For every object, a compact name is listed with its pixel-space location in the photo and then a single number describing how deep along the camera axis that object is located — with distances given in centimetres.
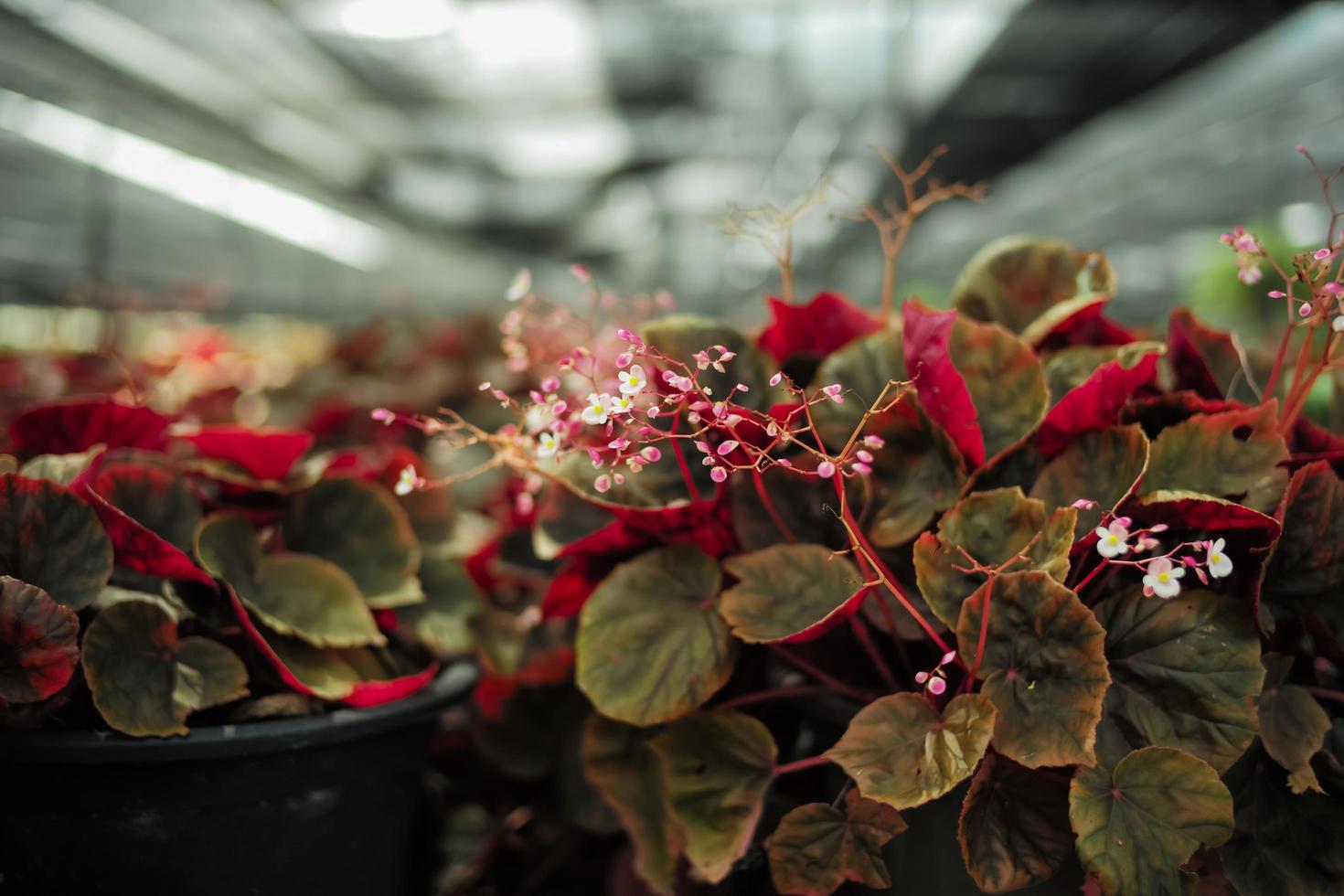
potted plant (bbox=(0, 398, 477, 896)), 62
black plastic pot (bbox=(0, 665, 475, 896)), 62
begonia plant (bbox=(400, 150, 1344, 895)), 54
